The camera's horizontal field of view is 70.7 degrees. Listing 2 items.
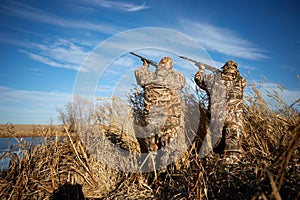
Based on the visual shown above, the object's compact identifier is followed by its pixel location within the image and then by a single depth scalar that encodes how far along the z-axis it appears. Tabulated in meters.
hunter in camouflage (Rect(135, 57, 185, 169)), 3.03
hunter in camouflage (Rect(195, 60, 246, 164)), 2.59
